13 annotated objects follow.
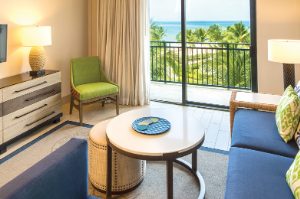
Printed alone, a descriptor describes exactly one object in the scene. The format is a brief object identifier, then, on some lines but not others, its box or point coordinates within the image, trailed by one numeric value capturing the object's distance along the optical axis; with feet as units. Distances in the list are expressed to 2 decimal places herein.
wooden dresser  9.31
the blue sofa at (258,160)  4.53
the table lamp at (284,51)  8.46
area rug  7.04
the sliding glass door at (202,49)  13.78
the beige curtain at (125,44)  13.75
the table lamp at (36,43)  10.90
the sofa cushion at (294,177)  4.24
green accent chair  11.92
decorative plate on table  6.77
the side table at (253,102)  8.38
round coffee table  5.73
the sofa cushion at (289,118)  6.32
